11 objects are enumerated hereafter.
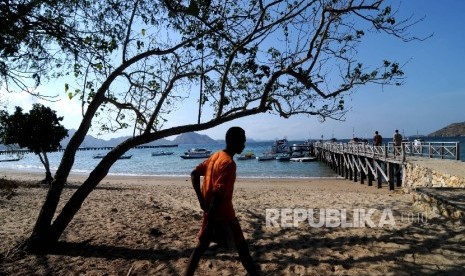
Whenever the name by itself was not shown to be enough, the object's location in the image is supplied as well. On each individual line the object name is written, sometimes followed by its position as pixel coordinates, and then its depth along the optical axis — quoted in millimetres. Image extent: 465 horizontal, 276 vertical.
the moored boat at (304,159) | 50034
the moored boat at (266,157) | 54875
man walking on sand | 3330
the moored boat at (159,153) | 85938
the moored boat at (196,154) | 65812
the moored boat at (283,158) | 52219
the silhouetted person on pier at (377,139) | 21922
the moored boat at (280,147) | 65975
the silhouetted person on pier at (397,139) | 19391
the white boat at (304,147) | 58750
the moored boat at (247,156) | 58250
